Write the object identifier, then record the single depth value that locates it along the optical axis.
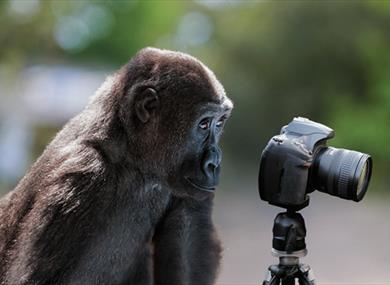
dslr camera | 2.32
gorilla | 2.59
